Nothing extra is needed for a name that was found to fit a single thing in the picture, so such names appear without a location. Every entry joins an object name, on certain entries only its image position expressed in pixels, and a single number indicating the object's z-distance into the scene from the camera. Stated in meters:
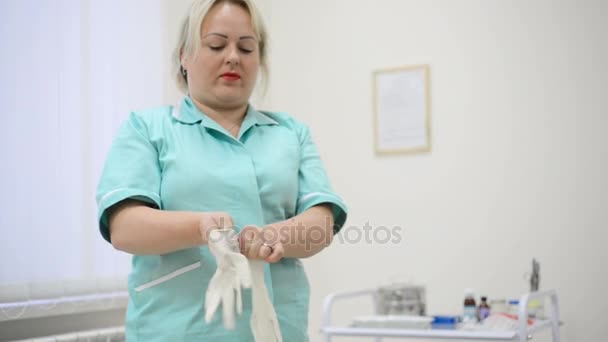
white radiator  1.93
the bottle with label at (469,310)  2.33
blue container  2.34
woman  0.99
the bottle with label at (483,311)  2.32
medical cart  2.02
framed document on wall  2.79
